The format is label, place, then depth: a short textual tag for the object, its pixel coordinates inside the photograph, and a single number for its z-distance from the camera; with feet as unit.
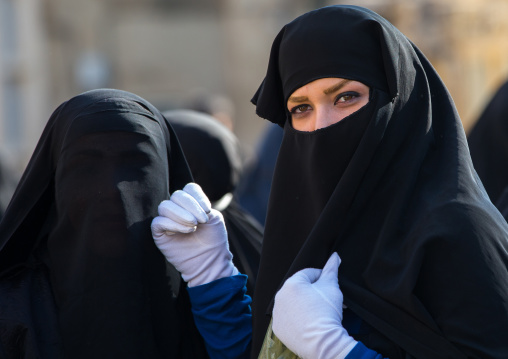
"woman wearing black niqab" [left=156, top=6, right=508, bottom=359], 14.74
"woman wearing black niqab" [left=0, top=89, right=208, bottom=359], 17.31
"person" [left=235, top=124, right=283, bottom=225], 43.83
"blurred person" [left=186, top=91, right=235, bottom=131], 46.62
